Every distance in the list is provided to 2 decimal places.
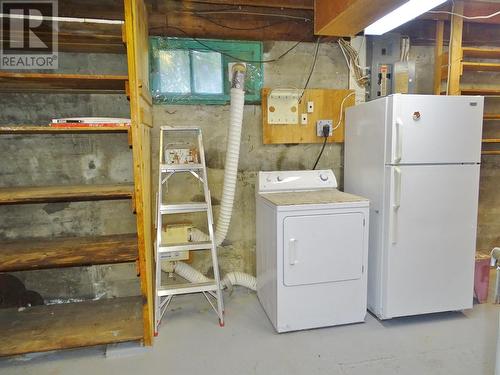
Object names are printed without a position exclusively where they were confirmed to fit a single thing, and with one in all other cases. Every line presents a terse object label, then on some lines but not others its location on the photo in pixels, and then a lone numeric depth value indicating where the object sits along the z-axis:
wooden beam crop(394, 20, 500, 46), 2.95
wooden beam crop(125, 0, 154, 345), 1.83
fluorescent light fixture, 2.11
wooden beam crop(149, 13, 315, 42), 2.56
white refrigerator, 2.22
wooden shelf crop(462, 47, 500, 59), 2.71
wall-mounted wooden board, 2.79
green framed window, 2.59
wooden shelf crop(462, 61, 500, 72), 2.71
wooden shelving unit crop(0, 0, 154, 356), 1.89
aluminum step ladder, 2.28
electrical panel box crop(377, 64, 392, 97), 2.82
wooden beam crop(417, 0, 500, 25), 2.79
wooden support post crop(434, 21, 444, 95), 2.87
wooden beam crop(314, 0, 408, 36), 2.04
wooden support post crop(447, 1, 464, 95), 2.68
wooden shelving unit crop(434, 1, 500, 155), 2.68
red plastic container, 2.64
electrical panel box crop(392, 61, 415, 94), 2.79
